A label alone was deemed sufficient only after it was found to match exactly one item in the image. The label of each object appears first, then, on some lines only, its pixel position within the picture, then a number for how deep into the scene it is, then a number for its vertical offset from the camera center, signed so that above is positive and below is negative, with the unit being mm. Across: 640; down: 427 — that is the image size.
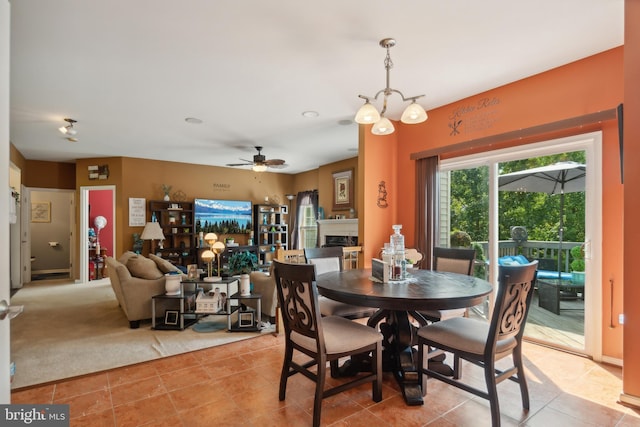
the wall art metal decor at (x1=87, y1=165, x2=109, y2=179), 6766 +903
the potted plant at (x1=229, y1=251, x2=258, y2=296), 4010 -619
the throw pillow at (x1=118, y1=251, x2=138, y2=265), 4527 -613
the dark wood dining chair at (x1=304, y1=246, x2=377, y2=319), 2809 -544
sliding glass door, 2863 -123
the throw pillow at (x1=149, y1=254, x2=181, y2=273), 4208 -694
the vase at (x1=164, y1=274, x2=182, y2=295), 3783 -823
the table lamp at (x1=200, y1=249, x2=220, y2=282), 3814 -546
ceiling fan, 5628 +920
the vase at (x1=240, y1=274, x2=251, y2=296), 3693 -814
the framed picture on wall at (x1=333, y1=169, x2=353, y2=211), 6801 +537
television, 7590 -34
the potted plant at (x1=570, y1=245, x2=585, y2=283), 3020 -482
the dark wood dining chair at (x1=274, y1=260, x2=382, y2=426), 1926 -783
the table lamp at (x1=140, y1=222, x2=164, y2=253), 6461 -351
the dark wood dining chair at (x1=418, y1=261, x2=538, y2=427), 1824 -769
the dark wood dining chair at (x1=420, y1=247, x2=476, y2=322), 2914 -464
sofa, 3674 -813
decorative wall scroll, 4395 +266
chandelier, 2371 +754
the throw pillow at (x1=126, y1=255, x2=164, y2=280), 3906 -663
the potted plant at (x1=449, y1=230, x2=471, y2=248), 3922 -311
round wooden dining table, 1915 -511
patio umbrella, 3061 +348
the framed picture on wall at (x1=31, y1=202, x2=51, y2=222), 8117 +85
